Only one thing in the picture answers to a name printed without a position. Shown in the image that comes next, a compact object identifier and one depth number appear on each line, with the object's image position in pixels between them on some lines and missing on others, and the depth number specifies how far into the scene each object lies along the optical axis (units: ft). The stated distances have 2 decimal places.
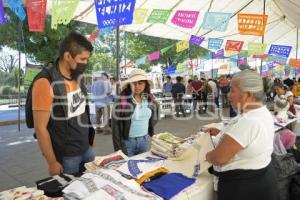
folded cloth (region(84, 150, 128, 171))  7.92
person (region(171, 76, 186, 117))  40.83
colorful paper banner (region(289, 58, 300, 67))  51.85
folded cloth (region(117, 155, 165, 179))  7.46
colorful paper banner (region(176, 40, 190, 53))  40.34
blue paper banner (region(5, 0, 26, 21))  17.17
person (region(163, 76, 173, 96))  44.12
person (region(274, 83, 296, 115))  20.67
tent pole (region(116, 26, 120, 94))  17.99
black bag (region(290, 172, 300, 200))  10.43
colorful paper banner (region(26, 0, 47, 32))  16.75
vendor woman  6.40
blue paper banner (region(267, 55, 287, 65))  56.87
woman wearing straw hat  10.57
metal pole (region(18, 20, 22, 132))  25.40
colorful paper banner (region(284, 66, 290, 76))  91.44
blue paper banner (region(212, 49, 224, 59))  51.84
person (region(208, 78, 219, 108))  46.29
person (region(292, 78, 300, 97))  37.10
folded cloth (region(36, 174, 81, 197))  6.61
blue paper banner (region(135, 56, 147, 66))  51.15
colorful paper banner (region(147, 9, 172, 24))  25.61
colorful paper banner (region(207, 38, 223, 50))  38.83
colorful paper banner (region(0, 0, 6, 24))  16.44
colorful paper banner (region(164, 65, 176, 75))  61.00
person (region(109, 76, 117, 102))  30.24
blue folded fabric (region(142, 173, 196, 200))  6.84
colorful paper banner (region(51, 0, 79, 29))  15.24
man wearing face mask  7.22
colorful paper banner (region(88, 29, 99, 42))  31.01
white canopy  26.71
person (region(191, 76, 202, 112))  44.02
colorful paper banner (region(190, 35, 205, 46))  36.83
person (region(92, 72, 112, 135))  28.81
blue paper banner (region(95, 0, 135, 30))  14.94
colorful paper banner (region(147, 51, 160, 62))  48.15
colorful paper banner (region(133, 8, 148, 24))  25.39
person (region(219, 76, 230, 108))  49.44
